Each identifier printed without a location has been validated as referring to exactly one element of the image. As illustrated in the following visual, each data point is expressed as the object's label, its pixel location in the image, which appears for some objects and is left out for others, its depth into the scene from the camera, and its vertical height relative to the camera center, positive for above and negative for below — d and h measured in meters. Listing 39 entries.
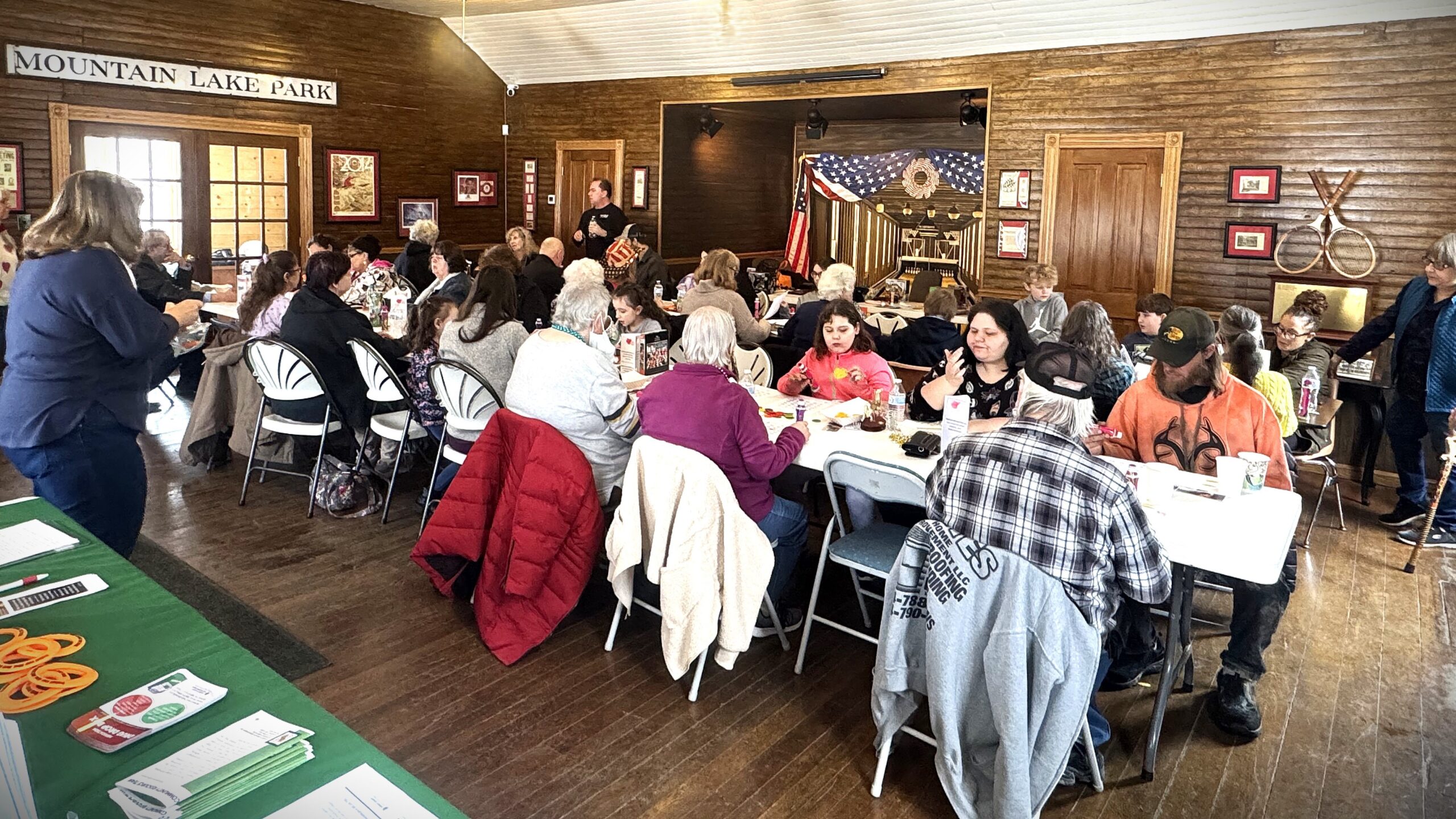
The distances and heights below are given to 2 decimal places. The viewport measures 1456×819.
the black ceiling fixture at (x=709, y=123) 11.61 +1.83
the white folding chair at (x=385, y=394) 4.99 -0.56
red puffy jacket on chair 3.64 -0.88
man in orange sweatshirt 3.37 -0.46
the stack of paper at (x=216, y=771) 1.53 -0.75
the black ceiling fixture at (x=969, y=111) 9.16 +1.62
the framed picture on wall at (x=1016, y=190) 8.86 +0.91
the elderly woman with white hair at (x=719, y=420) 3.50 -0.44
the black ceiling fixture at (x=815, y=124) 10.94 +1.76
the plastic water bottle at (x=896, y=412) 4.21 -0.47
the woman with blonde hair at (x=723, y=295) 6.87 -0.04
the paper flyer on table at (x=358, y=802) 1.52 -0.77
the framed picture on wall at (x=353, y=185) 10.59 +0.93
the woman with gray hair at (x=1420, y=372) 5.27 -0.31
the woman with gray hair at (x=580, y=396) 3.89 -0.42
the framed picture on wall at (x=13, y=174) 8.41 +0.74
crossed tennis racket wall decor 7.35 +0.44
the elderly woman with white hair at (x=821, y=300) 6.71 -0.05
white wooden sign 8.49 +1.71
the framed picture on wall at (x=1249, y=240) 7.74 +0.48
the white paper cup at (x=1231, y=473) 3.26 -0.52
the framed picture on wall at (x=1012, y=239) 8.99 +0.50
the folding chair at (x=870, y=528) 3.23 -0.81
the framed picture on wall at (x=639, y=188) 11.48 +1.07
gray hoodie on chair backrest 2.60 -0.92
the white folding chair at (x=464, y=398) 4.47 -0.50
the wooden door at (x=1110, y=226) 8.31 +0.60
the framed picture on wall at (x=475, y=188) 11.86 +1.05
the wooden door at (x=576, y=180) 11.79 +1.18
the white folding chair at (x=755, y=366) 5.36 -0.39
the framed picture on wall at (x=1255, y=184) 7.64 +0.88
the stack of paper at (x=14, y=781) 1.44 -0.71
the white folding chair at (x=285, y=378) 5.02 -0.50
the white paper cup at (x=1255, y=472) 3.29 -0.52
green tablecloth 1.57 -0.74
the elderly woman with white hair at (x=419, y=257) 8.78 +0.18
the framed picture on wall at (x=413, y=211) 11.23 +0.73
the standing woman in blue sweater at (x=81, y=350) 2.96 -0.24
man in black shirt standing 10.76 +0.64
